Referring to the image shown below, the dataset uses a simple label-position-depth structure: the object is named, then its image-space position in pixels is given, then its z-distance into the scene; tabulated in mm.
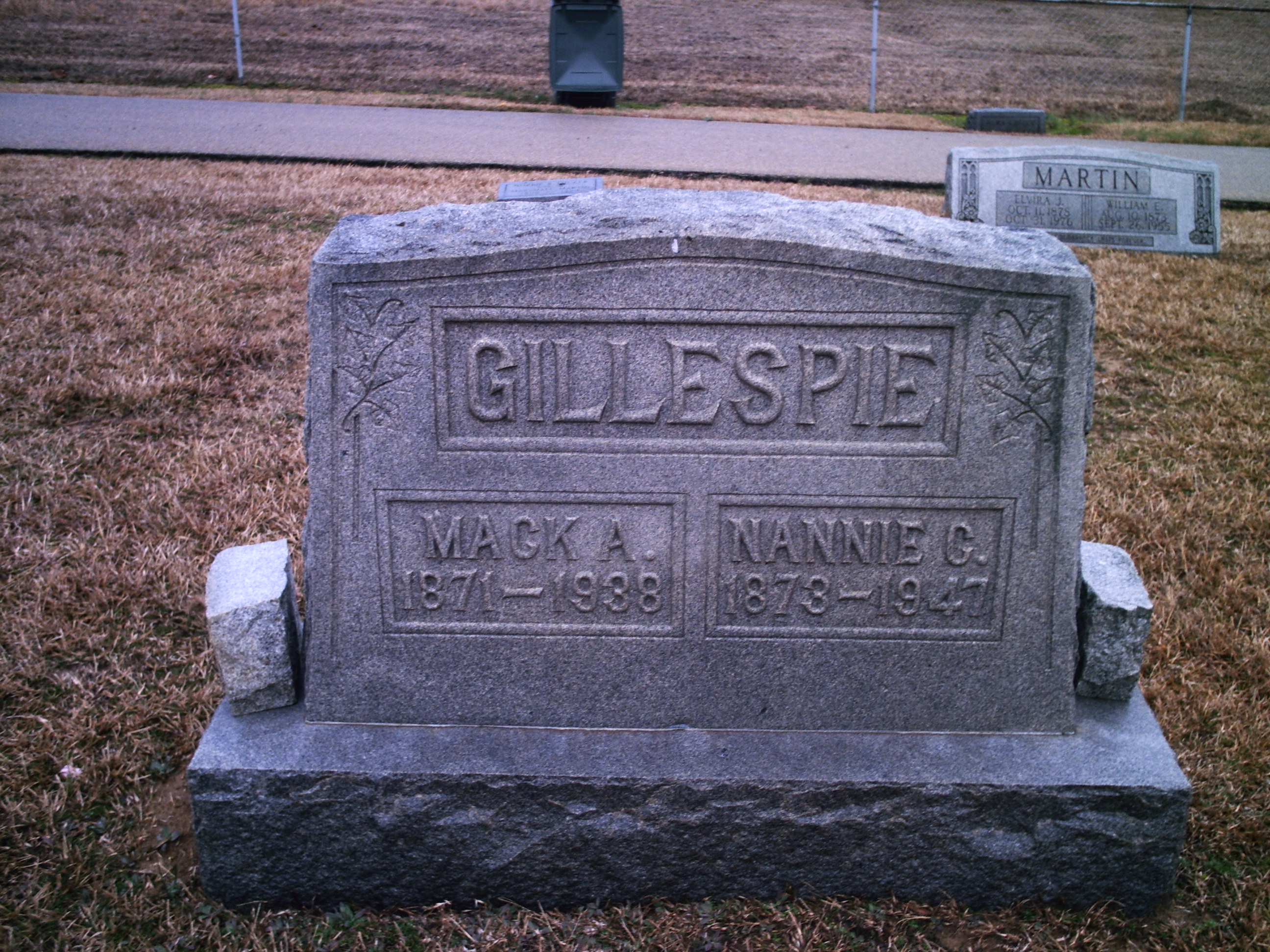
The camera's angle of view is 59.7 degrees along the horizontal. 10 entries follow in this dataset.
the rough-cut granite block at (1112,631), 2377
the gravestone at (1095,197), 7137
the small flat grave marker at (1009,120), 11141
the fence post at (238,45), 11875
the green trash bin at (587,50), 10695
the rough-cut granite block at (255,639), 2324
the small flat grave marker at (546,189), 6297
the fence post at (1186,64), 12031
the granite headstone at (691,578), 2168
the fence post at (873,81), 11977
